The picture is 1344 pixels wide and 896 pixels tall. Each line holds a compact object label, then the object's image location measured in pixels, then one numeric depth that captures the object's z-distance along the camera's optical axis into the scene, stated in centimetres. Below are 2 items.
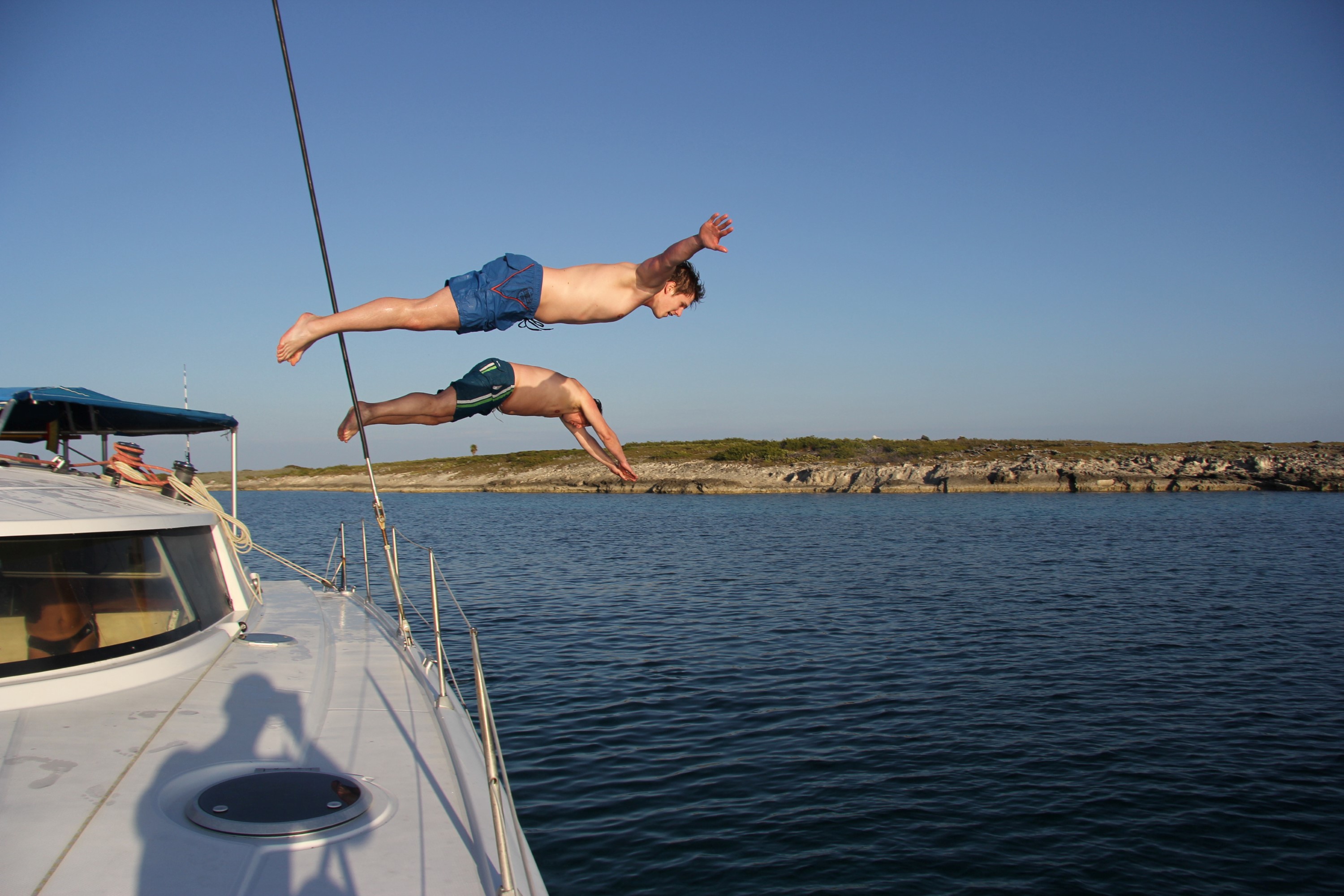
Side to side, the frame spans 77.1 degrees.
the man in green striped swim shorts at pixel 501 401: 423
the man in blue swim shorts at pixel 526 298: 383
